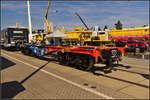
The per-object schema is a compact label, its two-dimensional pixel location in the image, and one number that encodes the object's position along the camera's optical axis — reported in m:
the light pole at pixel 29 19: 27.73
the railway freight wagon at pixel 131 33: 20.67
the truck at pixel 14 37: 19.61
